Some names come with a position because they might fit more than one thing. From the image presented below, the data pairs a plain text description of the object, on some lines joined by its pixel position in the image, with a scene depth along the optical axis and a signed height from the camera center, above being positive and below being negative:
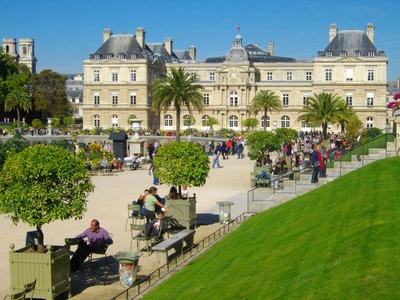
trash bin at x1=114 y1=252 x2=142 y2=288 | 12.42 -2.82
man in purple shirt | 13.56 -2.56
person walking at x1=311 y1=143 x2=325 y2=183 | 20.72 -1.17
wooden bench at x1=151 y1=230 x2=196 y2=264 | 13.81 -2.65
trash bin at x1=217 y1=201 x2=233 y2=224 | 18.97 -2.60
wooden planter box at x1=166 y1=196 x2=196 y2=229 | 17.75 -2.34
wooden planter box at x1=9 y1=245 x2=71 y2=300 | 11.51 -2.66
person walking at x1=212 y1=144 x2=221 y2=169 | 38.41 -1.94
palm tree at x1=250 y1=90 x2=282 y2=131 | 64.75 +2.98
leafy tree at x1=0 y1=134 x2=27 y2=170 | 27.10 -0.74
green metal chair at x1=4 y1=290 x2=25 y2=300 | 10.53 -2.84
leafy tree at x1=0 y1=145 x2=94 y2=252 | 11.70 -1.10
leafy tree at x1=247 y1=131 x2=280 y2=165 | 32.34 -0.76
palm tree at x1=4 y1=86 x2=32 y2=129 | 81.34 +4.15
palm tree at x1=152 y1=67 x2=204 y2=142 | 50.78 +3.06
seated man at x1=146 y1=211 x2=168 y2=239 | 15.40 -2.43
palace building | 79.75 +6.31
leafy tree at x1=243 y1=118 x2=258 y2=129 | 77.19 +0.95
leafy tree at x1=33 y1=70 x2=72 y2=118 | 93.06 +5.95
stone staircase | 20.23 -1.83
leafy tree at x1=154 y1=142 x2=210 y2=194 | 18.38 -1.04
